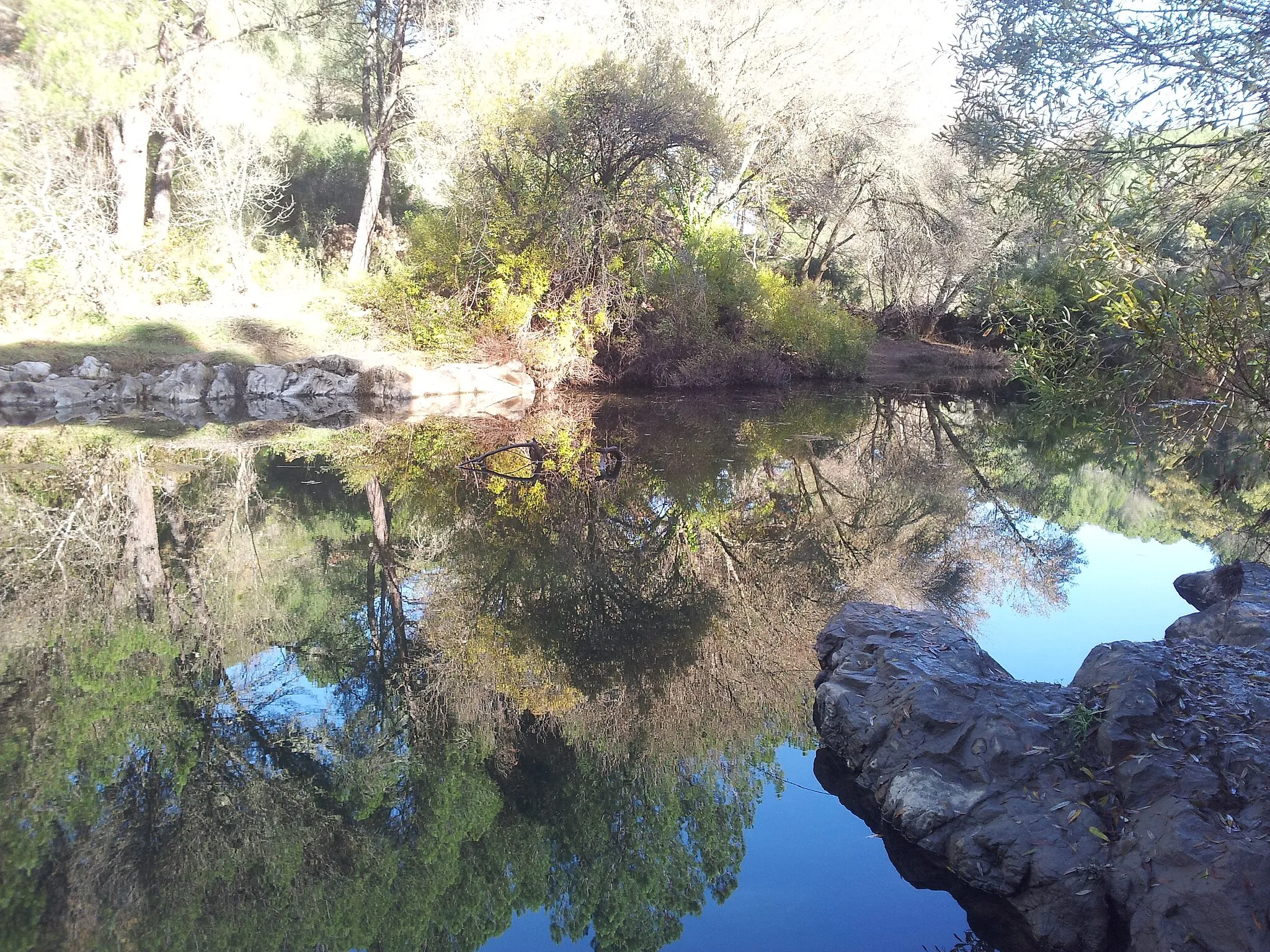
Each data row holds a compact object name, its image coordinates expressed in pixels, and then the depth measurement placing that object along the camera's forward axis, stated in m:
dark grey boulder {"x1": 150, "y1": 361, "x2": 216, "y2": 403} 14.20
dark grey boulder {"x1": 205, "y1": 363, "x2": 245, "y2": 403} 14.52
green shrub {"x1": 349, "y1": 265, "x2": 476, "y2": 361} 16.59
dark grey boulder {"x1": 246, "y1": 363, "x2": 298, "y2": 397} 15.10
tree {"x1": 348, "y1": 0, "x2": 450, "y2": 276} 20.72
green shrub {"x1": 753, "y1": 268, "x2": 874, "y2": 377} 18.70
